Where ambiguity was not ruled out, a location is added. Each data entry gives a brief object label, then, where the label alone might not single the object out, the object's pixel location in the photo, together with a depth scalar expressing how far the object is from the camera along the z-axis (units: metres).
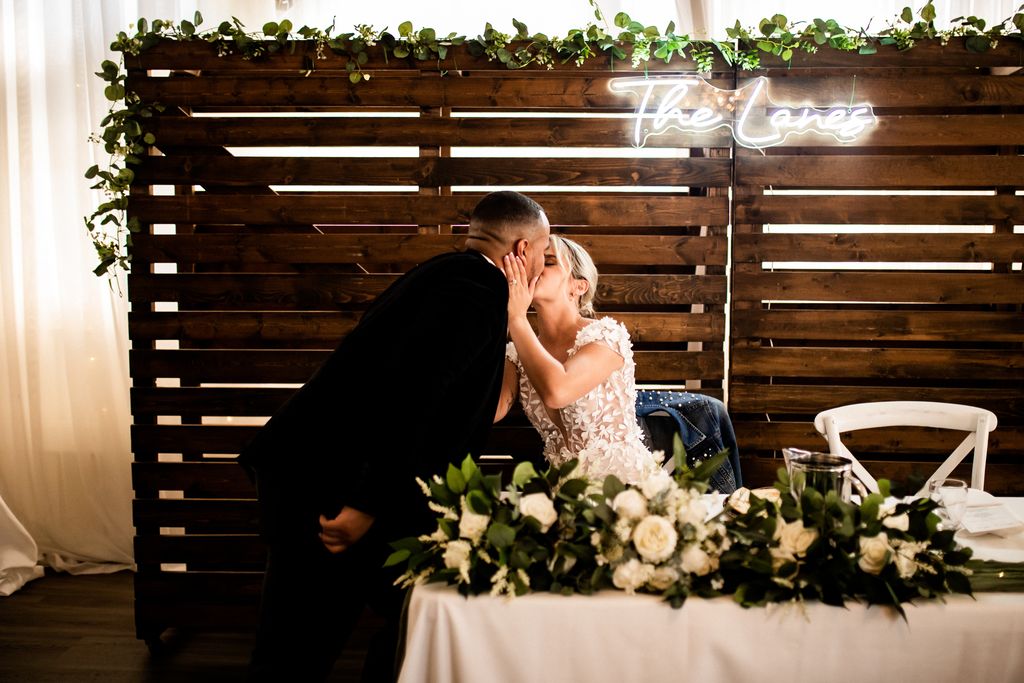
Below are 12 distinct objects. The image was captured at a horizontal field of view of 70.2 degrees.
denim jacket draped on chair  2.90
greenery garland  3.06
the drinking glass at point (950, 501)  1.69
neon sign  3.12
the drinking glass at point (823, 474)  1.60
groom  1.69
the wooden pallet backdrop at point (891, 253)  3.13
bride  2.44
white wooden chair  2.66
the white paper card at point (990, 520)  1.82
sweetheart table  1.41
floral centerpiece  1.41
